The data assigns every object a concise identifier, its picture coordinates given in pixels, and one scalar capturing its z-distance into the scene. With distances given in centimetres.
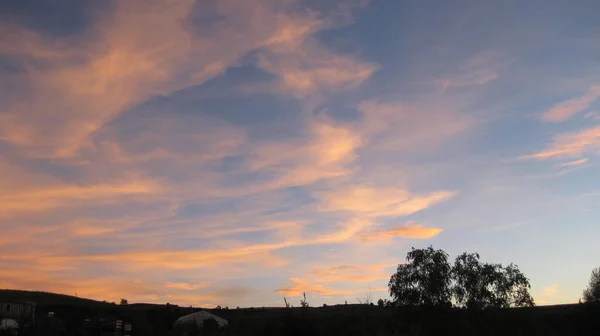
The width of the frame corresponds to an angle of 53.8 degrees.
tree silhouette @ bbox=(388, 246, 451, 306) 4641
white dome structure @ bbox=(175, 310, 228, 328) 6586
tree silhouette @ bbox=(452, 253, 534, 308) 4800
